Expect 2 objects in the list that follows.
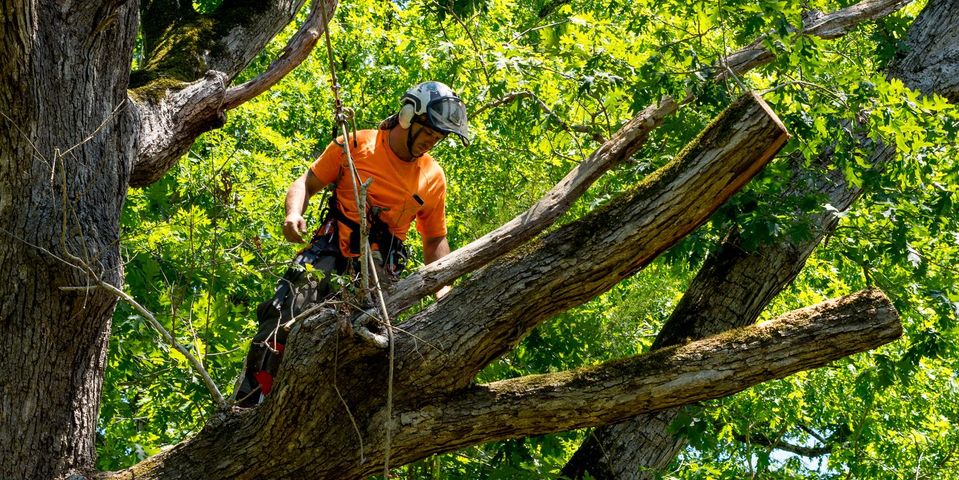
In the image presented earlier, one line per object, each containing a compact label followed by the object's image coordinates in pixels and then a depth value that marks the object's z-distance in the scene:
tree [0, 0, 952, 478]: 8.55
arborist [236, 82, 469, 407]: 10.52
